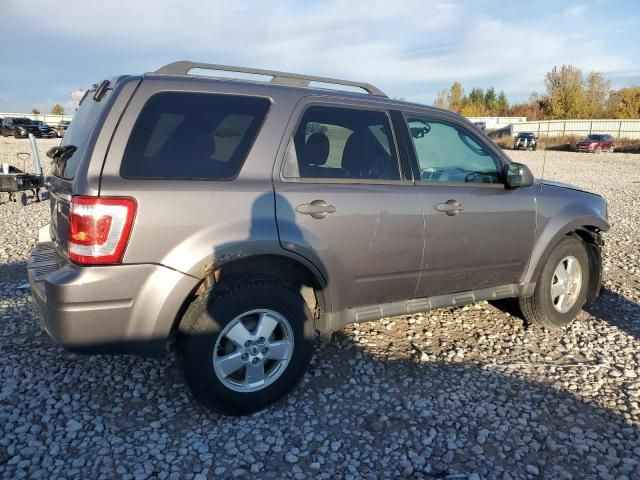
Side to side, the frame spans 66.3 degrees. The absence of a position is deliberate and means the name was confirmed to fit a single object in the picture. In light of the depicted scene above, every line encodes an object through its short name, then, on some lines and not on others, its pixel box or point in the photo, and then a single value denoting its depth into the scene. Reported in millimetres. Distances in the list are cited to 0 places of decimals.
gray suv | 2543
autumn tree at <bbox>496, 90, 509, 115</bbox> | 96538
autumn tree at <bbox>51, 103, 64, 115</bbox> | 85106
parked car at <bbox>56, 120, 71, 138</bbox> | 37981
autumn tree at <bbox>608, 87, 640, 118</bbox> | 59031
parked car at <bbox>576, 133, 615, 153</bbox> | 38000
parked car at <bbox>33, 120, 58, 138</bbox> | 36475
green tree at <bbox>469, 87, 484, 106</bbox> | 102875
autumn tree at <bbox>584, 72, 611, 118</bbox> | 62844
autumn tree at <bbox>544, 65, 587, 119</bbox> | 61406
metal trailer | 9500
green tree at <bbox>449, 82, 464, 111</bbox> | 98250
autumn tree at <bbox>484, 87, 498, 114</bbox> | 100688
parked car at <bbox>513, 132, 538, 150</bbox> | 39594
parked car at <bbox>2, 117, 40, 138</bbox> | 36219
